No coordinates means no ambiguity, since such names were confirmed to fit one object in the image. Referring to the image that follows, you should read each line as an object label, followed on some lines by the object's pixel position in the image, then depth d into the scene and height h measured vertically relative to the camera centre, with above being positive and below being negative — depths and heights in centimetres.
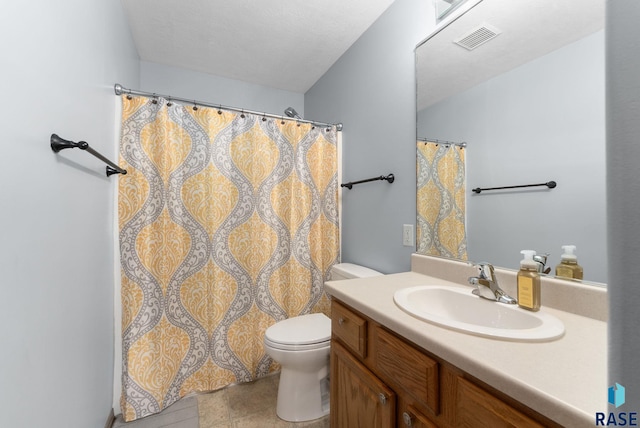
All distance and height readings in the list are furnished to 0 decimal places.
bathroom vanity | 48 -34
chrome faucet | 91 -26
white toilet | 141 -85
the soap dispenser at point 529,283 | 82 -22
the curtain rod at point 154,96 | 149 +73
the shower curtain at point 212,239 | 152 -16
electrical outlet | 145 -11
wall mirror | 80 +35
